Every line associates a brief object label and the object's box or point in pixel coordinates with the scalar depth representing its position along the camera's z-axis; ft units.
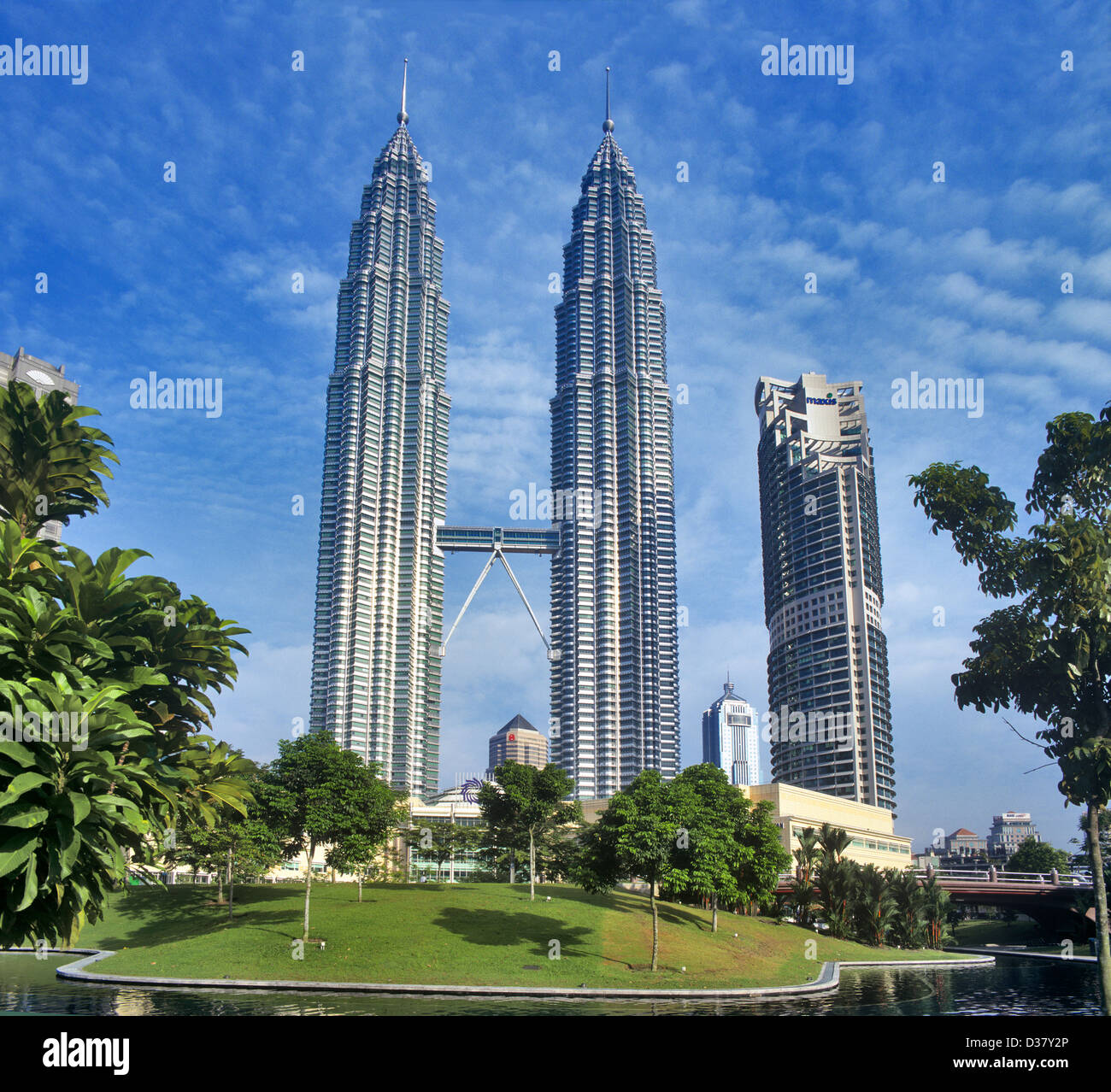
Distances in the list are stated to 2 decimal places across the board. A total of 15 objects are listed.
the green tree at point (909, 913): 274.98
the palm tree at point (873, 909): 272.51
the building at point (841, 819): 427.33
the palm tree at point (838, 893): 277.03
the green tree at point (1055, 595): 137.49
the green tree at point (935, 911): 294.87
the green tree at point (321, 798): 192.85
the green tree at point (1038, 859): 527.40
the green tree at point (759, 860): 247.50
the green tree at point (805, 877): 283.38
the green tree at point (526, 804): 262.47
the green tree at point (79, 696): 65.46
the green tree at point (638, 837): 170.30
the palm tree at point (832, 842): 286.05
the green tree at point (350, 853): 190.29
